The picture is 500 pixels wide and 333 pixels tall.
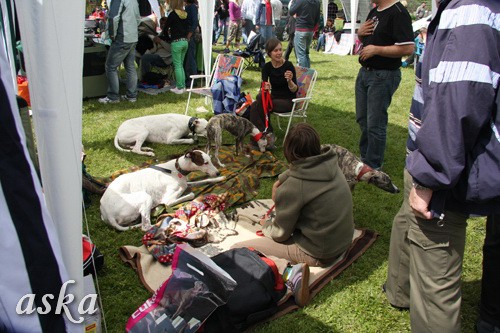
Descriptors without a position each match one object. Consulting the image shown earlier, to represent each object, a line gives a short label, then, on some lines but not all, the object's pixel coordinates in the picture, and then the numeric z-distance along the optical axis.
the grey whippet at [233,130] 5.51
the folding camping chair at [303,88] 6.32
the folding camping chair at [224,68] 7.45
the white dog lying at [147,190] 3.96
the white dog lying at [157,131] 5.84
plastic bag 2.38
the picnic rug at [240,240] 3.20
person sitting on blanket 3.04
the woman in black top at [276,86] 6.05
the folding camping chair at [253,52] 11.56
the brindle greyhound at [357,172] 4.13
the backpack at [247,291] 2.59
